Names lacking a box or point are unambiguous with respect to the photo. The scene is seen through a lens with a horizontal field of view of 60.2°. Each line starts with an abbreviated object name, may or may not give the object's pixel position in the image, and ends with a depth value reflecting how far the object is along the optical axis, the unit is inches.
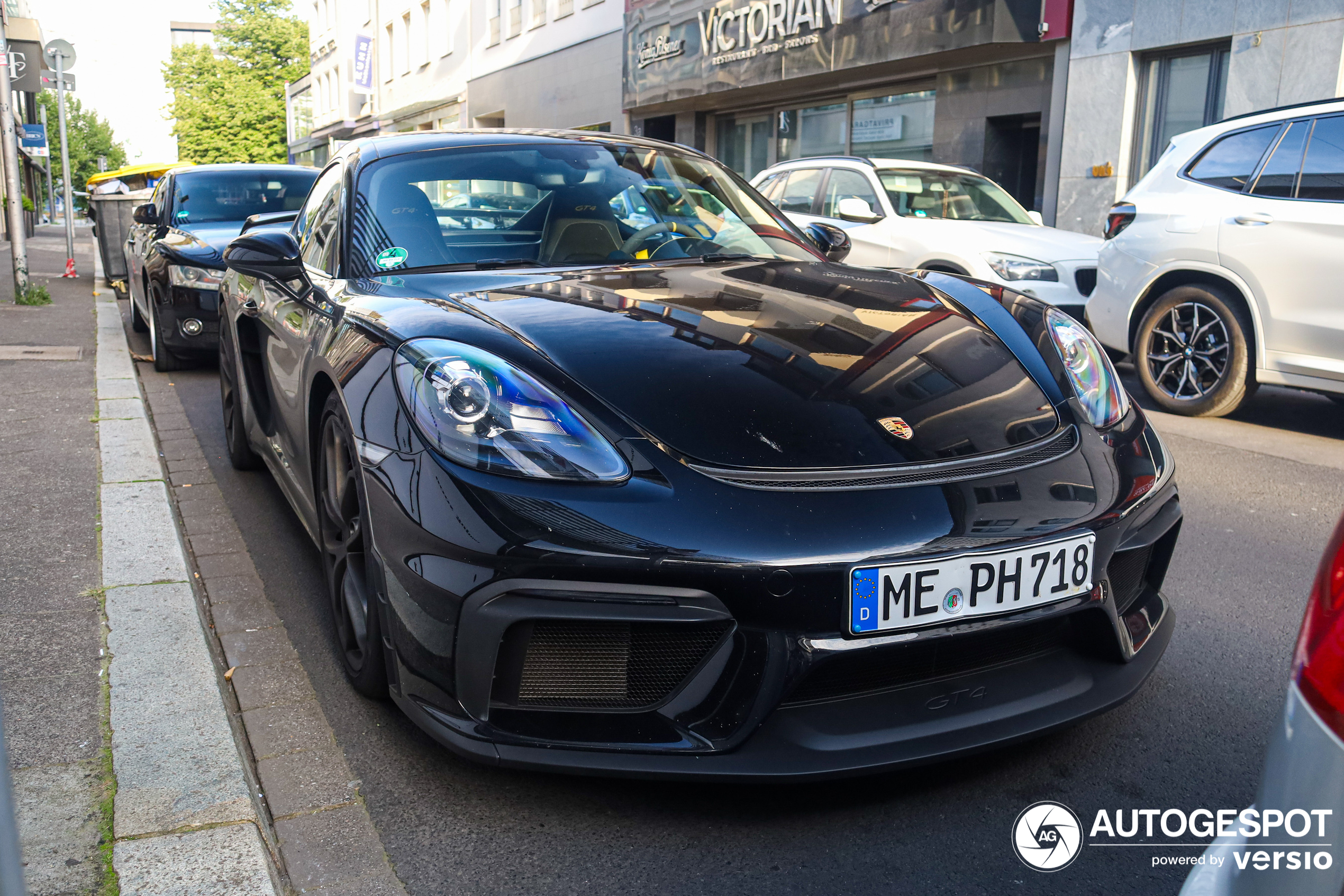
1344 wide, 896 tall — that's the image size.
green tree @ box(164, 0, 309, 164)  2301.9
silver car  42.9
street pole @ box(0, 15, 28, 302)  472.4
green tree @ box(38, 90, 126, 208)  2955.2
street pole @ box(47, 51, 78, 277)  680.4
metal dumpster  556.9
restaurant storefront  564.7
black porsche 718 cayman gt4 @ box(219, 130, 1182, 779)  80.4
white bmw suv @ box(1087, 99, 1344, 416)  233.9
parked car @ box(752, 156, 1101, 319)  322.7
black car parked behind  293.9
